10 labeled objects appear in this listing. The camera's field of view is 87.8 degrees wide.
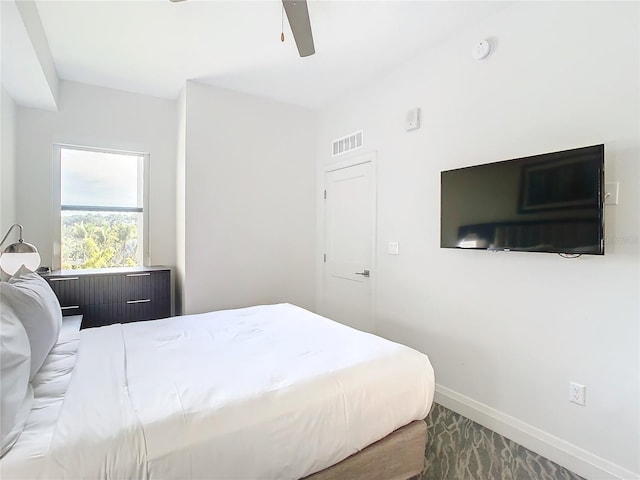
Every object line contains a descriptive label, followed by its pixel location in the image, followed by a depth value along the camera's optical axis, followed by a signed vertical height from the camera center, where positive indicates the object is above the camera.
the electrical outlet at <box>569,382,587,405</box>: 1.85 -0.86
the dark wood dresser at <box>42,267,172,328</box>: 2.94 -0.54
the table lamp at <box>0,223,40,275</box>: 1.97 -0.14
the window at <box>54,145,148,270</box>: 3.39 +0.28
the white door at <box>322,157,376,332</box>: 3.30 -0.07
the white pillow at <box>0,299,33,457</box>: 0.98 -0.46
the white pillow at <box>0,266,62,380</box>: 1.32 -0.34
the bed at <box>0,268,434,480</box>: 1.05 -0.64
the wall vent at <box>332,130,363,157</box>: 3.42 +1.01
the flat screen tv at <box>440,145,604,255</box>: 1.68 +0.21
